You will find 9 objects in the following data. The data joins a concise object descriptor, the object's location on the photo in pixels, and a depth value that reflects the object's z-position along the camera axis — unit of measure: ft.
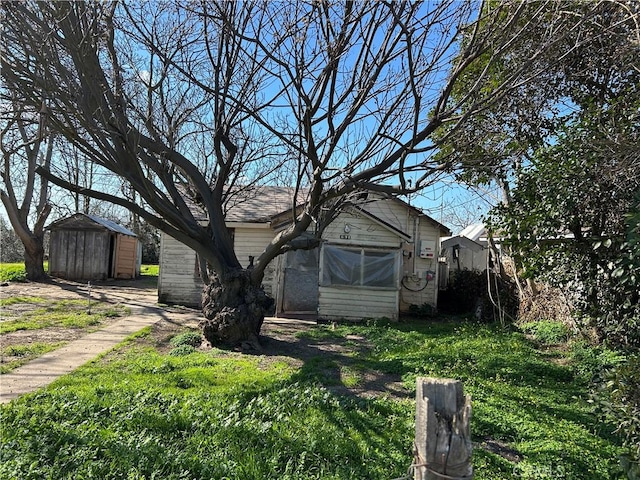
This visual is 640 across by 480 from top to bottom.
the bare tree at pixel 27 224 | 53.28
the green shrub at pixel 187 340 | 26.35
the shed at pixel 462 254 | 46.37
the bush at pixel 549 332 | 28.25
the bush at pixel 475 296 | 40.19
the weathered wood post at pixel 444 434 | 5.75
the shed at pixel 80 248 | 59.88
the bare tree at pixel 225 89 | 17.92
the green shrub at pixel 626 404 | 10.62
